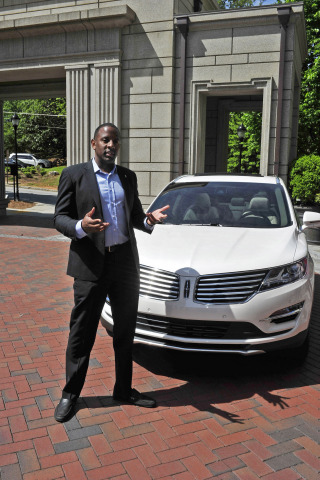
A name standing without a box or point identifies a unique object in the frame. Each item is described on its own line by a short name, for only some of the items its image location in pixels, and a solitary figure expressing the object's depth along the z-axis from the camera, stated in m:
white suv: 3.76
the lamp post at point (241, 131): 20.20
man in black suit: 3.33
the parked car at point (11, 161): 40.75
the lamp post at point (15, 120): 23.42
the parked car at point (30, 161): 44.75
